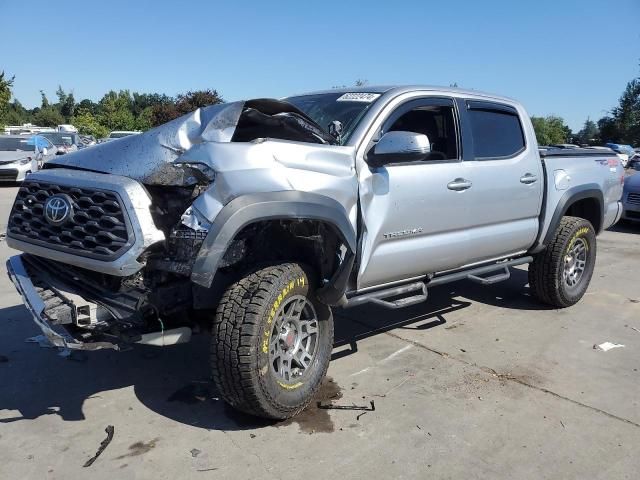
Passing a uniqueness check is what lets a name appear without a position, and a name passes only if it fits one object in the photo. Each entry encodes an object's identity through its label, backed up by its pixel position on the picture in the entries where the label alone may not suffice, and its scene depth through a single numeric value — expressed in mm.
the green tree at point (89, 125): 48188
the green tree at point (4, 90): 29266
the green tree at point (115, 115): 53344
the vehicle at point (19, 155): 16203
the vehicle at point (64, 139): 20578
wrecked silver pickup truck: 2967
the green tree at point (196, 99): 35875
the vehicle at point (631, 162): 18227
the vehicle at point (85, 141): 24150
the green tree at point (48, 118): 74188
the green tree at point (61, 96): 76850
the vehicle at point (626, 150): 36388
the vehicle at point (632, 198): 11633
